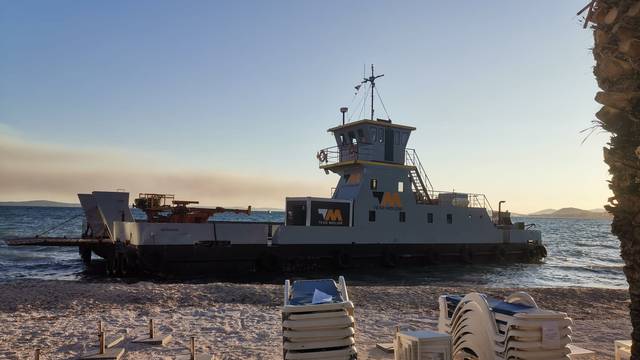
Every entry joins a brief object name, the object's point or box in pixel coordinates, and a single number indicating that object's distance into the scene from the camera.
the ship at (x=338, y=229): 20.70
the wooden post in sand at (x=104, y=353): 7.30
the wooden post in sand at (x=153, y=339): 8.38
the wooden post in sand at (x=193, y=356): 7.36
